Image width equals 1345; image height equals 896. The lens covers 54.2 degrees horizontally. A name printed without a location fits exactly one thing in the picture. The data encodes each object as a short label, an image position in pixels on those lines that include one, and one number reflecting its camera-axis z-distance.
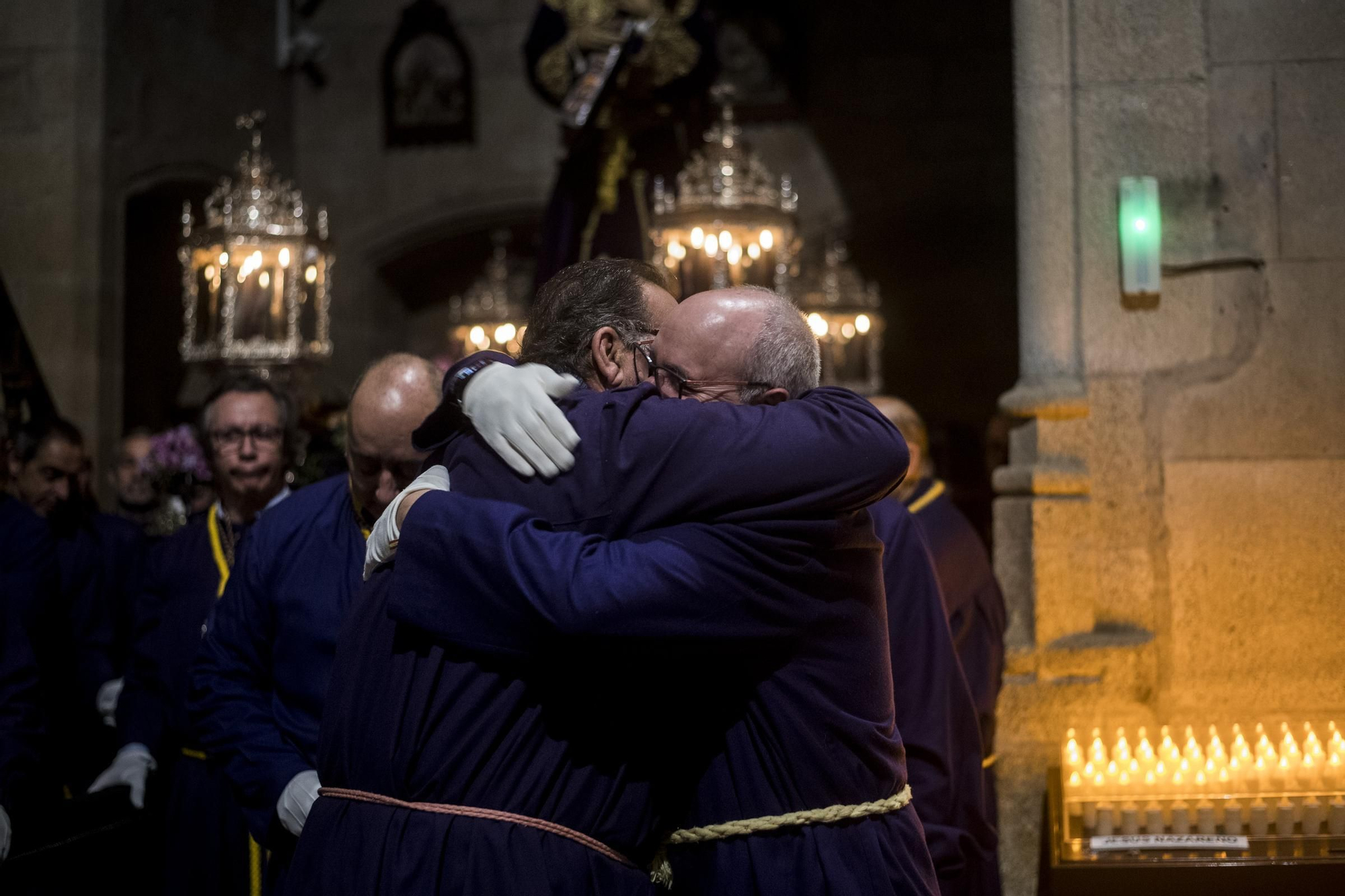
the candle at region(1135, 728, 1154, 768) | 3.44
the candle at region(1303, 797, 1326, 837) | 3.16
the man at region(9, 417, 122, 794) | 4.51
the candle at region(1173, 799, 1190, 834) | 3.20
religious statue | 6.98
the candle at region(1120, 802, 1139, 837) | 3.21
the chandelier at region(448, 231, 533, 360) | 8.63
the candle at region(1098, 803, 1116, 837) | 3.23
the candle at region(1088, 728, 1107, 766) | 3.51
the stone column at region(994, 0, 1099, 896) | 4.13
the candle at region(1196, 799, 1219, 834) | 3.20
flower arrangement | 5.66
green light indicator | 4.09
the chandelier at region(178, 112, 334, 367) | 6.63
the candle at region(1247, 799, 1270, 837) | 3.16
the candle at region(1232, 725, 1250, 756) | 3.43
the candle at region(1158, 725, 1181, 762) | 3.47
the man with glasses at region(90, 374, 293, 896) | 3.48
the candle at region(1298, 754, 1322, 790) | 3.36
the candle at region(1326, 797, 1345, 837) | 3.14
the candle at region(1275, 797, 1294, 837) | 3.17
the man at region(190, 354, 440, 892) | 2.88
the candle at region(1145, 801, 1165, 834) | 3.20
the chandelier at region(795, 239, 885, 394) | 8.13
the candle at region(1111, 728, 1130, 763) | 3.46
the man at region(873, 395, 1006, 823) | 3.92
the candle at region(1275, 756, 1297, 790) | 3.34
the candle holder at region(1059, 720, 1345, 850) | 3.19
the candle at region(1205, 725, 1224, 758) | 3.47
